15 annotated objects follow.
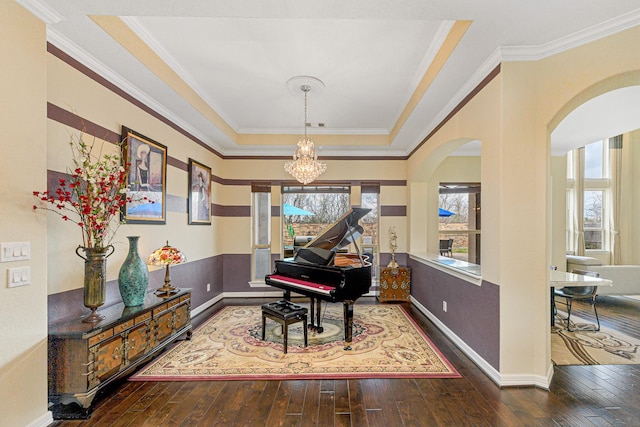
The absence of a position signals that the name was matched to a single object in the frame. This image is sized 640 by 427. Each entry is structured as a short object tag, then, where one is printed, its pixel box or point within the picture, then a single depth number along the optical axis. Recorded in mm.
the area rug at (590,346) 3137
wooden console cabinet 2197
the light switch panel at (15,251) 1870
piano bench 3258
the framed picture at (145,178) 3268
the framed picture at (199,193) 4652
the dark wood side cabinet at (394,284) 5496
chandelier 4277
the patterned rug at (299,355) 2895
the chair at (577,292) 3854
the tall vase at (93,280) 2383
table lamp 3312
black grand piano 3410
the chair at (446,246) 8797
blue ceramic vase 2840
